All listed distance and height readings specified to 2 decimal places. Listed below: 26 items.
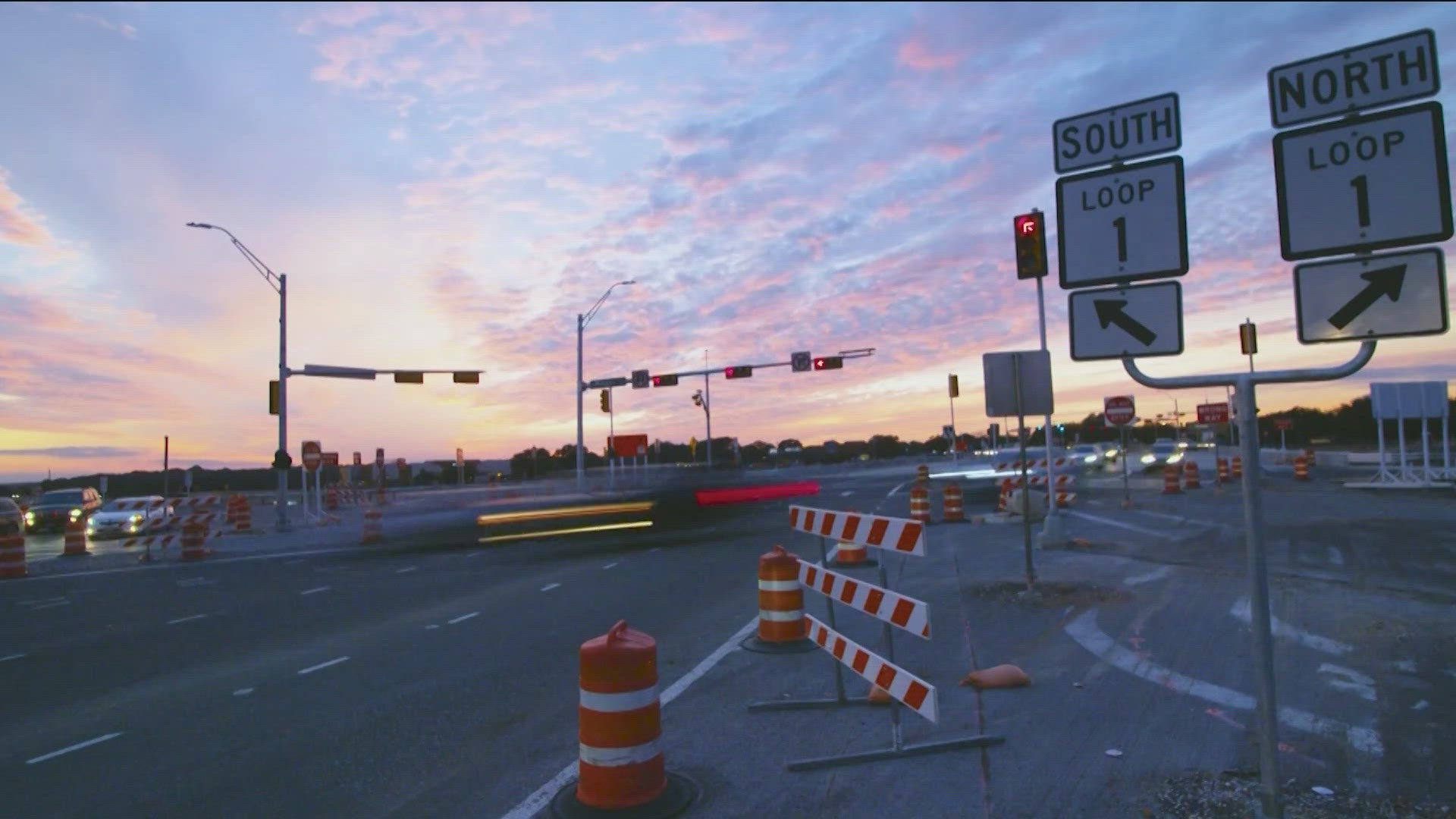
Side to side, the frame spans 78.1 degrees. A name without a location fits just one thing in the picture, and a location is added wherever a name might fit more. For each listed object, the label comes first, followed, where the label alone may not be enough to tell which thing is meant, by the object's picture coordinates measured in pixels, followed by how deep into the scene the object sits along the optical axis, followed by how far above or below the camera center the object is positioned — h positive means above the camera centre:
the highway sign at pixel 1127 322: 4.61 +0.65
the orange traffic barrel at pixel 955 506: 23.14 -1.43
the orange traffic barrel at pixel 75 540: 23.75 -1.54
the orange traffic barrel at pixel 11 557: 19.09 -1.56
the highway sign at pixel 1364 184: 3.90 +1.14
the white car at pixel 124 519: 31.62 -1.37
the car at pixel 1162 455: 47.68 -0.60
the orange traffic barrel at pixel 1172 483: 28.69 -1.26
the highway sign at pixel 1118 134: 4.75 +1.70
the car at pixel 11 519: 26.08 -1.06
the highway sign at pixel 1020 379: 11.70 +0.92
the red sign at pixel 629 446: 51.82 +1.06
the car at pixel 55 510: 36.12 -1.12
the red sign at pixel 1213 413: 34.84 +1.13
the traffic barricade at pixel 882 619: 5.42 -1.07
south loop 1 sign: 4.67 +1.18
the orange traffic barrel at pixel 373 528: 25.19 -1.62
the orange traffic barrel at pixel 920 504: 21.77 -1.27
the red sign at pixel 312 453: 33.41 +0.76
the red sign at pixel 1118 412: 25.38 +0.95
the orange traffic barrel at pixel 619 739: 4.99 -1.54
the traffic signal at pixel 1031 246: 12.72 +2.88
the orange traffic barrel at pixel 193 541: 22.27 -1.58
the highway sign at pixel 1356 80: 3.96 +1.63
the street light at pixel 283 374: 31.25 +3.58
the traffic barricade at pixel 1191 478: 31.14 -1.20
